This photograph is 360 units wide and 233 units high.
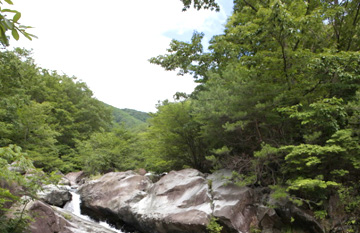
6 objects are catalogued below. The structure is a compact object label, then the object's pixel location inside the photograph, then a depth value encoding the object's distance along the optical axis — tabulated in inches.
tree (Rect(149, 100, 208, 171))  396.2
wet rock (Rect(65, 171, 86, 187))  697.6
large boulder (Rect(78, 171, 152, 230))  366.0
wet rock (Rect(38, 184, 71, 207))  415.6
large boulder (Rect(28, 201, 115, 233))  229.3
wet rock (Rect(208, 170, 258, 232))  268.7
